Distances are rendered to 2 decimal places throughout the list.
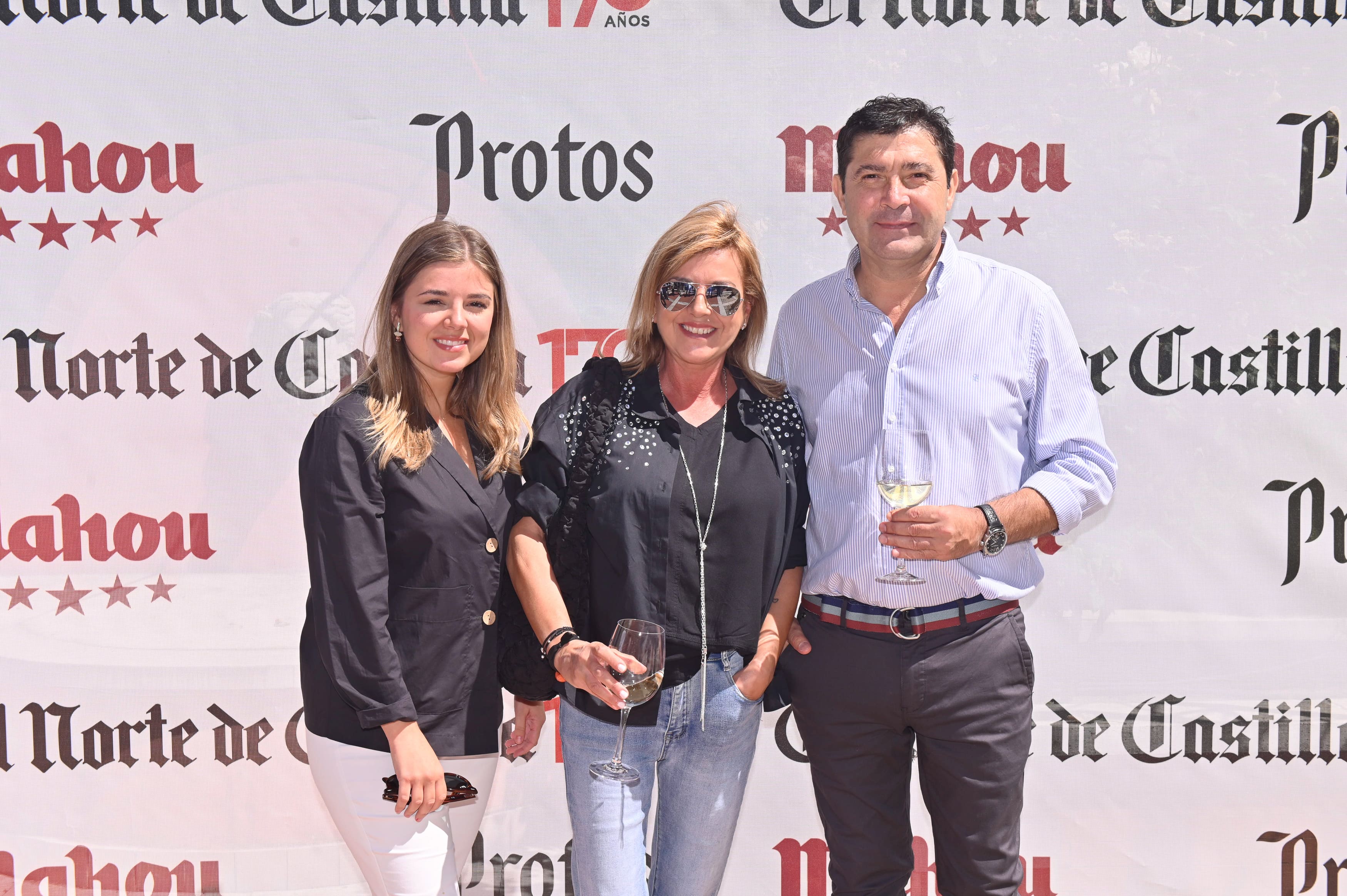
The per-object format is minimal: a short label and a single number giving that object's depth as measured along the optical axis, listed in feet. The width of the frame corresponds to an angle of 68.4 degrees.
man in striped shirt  6.53
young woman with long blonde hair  5.69
